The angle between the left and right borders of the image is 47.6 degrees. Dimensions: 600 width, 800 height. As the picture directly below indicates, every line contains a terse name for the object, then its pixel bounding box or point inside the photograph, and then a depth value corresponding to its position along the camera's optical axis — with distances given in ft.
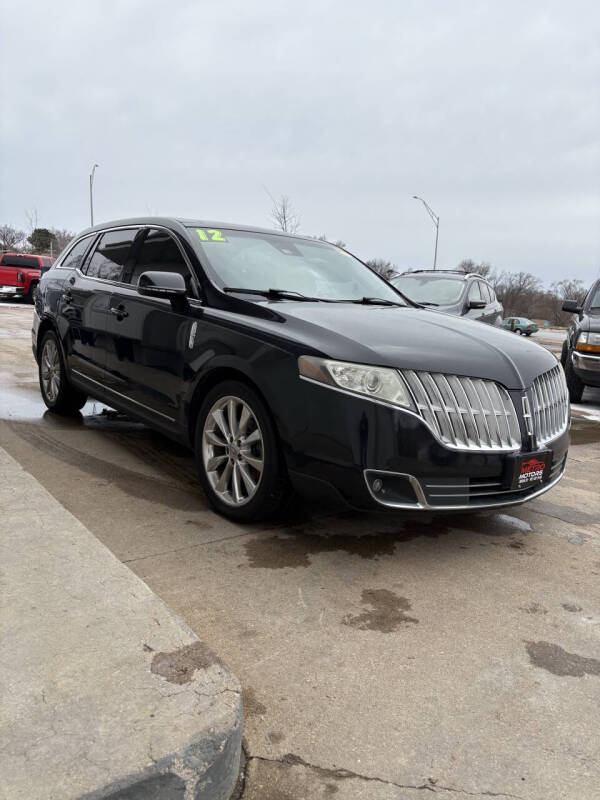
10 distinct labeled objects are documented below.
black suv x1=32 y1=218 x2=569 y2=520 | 10.34
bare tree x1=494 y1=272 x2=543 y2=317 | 293.64
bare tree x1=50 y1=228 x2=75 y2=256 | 222.69
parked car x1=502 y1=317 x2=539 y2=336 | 149.65
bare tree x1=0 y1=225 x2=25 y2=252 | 203.92
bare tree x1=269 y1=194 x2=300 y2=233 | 123.39
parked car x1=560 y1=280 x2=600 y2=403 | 27.94
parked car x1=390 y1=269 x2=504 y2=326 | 34.09
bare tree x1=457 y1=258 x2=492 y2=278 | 259.60
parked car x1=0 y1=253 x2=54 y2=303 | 83.56
